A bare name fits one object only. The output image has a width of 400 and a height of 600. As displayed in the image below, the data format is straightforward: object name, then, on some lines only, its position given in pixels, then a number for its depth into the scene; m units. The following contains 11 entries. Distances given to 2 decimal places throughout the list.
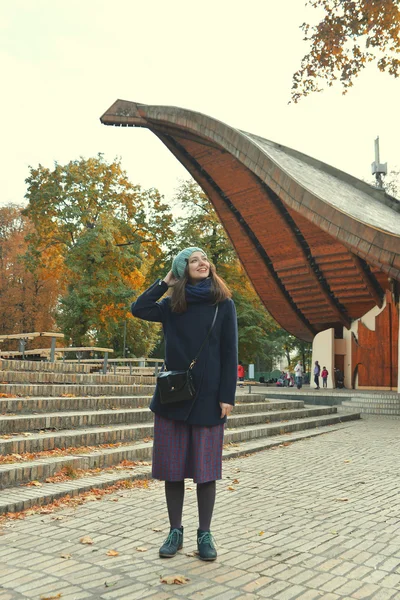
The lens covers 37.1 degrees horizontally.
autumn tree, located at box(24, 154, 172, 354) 23.09
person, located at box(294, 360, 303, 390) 26.77
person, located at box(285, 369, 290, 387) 34.79
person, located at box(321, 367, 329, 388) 25.86
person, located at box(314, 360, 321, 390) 25.84
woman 3.60
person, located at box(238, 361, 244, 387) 28.55
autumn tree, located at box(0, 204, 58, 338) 30.62
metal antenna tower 31.33
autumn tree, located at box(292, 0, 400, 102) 9.34
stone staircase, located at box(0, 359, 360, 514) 5.08
